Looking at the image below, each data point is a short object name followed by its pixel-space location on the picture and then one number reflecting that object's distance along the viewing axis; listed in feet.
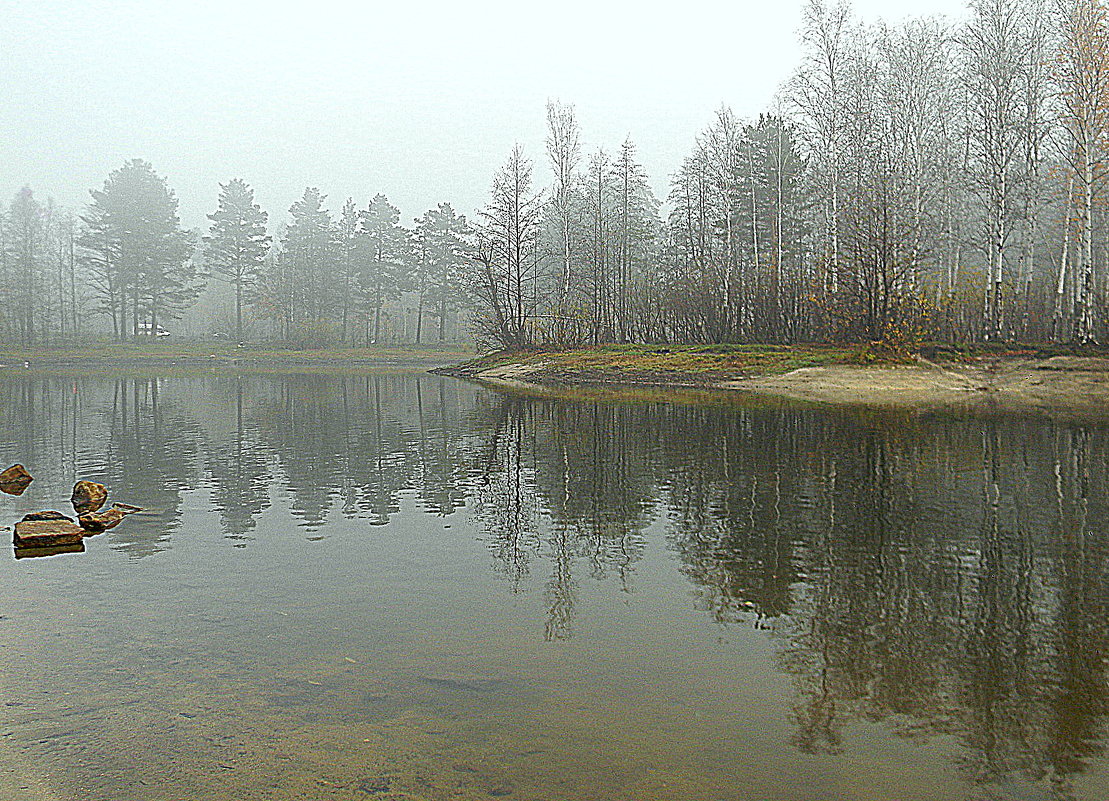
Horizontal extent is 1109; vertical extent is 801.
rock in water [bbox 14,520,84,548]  27.30
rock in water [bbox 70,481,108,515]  32.65
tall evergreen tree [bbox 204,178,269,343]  231.71
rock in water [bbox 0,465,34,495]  37.73
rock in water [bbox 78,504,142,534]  29.71
